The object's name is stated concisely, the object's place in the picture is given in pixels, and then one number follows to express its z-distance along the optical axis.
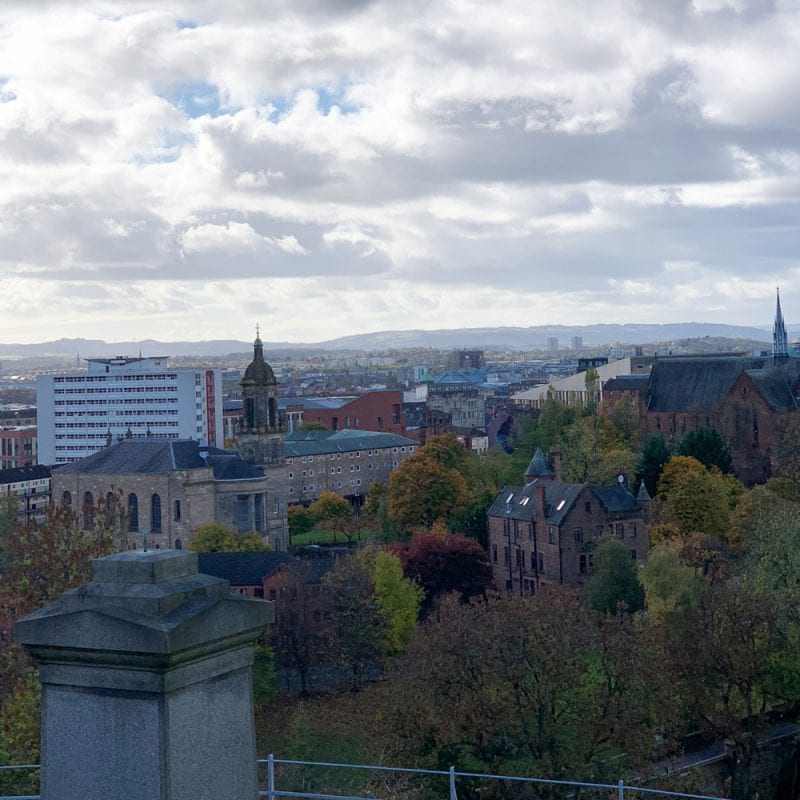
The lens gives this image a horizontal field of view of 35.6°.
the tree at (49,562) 40.72
